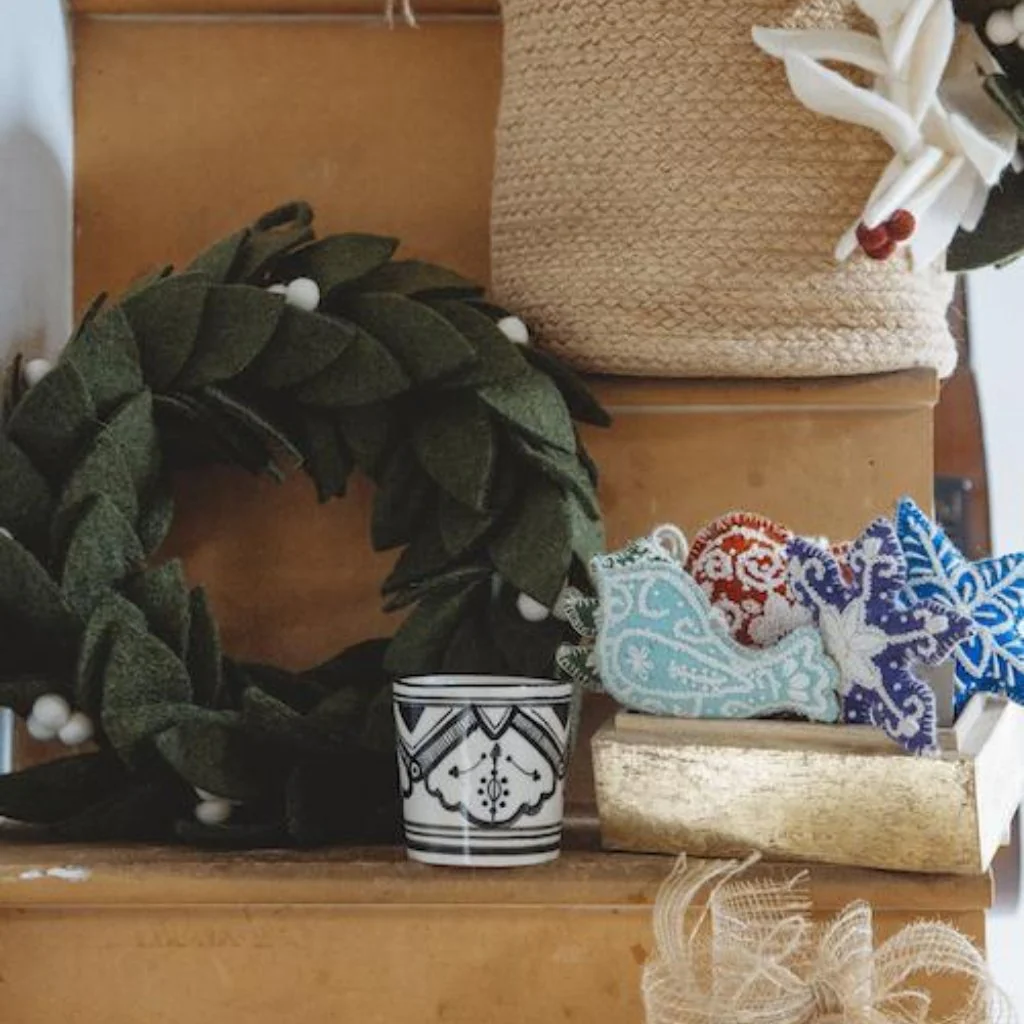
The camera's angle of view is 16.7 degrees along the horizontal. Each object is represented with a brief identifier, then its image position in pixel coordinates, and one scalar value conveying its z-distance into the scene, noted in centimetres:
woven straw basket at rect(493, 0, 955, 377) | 167
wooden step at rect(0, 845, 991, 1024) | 149
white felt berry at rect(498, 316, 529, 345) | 169
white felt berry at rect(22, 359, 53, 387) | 166
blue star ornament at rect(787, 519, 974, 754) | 145
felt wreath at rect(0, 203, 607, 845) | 157
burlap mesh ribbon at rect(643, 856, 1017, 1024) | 139
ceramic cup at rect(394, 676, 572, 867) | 149
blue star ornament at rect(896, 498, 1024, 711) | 152
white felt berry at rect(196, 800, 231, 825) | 156
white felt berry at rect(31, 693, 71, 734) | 158
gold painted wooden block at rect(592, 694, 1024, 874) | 147
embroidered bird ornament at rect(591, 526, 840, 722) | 150
